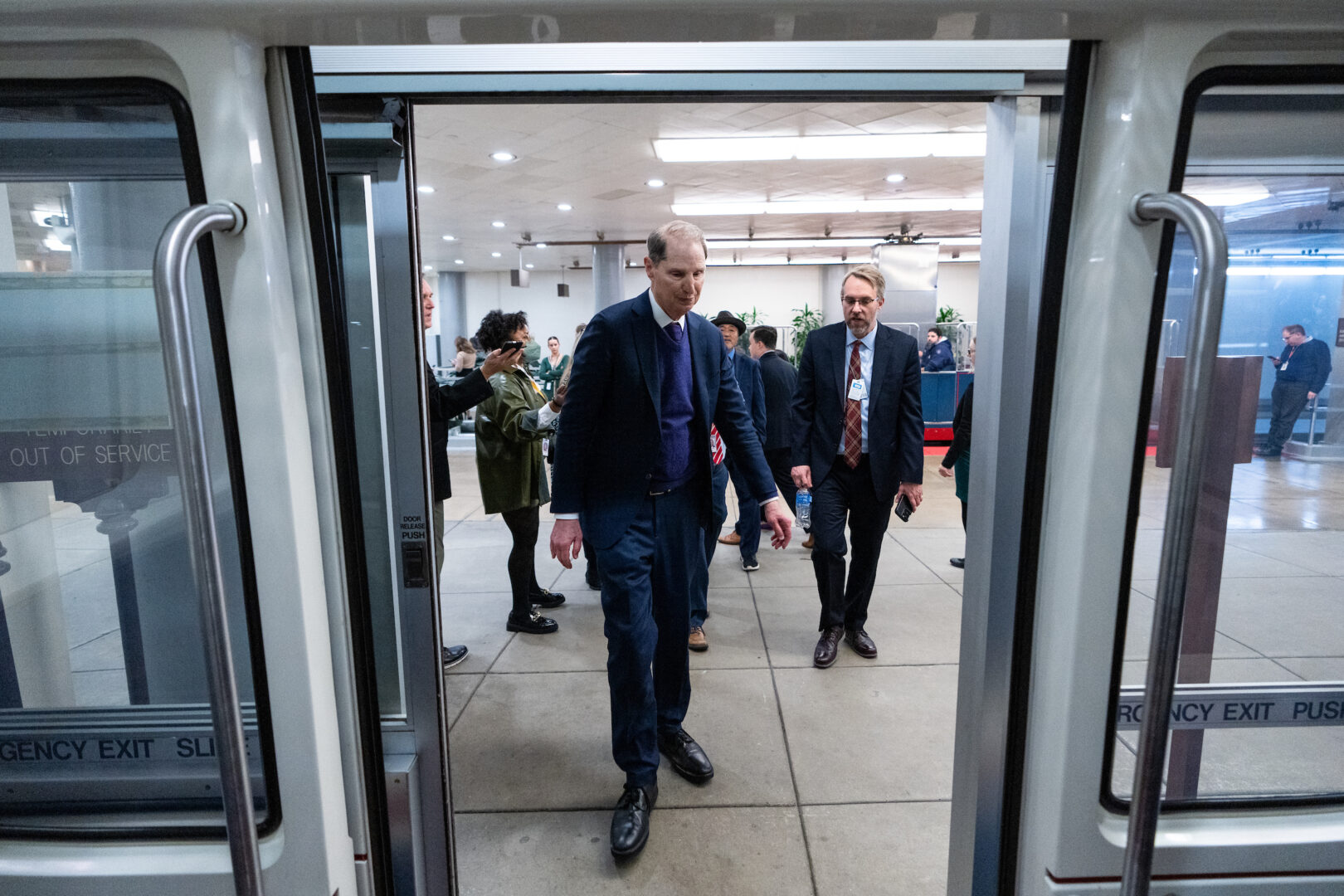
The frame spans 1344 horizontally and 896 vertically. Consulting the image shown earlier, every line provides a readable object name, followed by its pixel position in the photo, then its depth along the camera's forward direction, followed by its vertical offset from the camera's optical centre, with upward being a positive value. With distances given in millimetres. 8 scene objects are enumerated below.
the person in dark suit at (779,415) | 5586 -604
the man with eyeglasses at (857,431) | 3791 -504
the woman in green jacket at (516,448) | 4117 -643
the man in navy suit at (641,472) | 2482 -481
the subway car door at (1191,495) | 941 -255
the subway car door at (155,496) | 937 -248
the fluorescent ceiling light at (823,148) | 8492 +2371
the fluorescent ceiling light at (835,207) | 12445 +2396
